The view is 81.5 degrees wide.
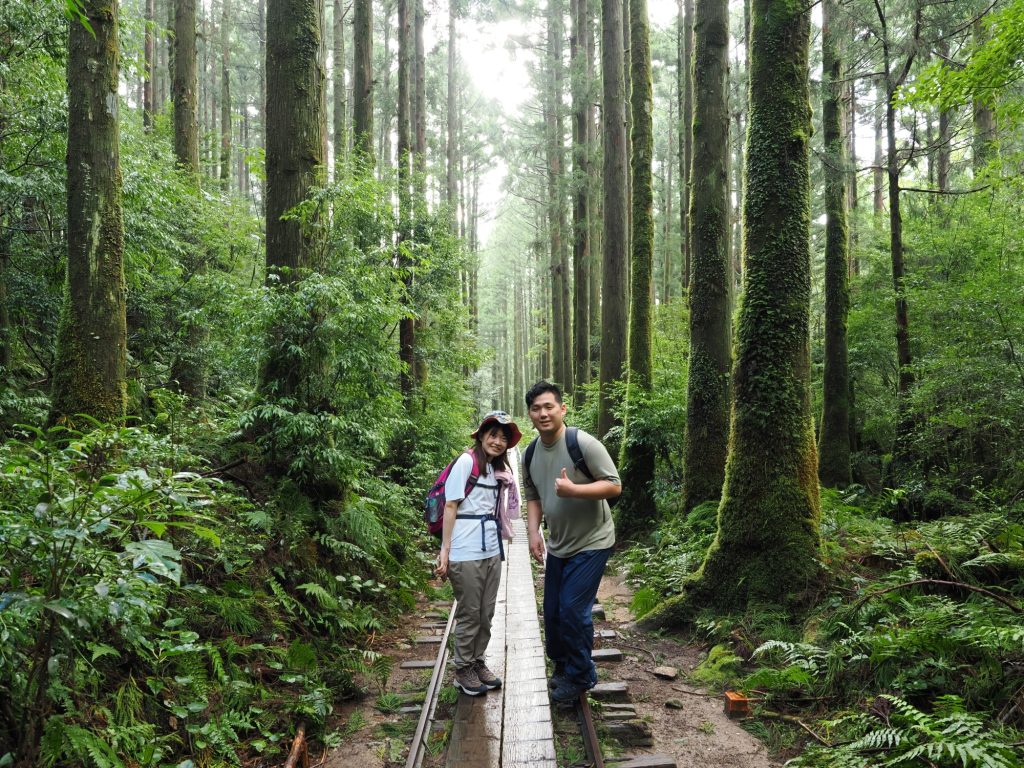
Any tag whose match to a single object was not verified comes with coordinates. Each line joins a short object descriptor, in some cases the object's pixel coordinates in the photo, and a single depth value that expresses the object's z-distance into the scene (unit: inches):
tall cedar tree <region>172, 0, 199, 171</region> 532.4
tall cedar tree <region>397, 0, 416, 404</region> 553.3
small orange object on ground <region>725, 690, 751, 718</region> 185.2
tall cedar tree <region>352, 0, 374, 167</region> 590.2
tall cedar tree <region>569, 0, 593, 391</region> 836.0
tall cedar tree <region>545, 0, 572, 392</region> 1015.0
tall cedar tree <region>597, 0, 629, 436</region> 563.5
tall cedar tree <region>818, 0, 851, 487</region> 493.0
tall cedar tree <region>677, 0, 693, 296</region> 757.9
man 179.8
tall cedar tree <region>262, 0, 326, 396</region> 299.6
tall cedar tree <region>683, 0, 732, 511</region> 370.0
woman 186.7
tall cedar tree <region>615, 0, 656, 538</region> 493.7
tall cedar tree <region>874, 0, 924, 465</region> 437.1
